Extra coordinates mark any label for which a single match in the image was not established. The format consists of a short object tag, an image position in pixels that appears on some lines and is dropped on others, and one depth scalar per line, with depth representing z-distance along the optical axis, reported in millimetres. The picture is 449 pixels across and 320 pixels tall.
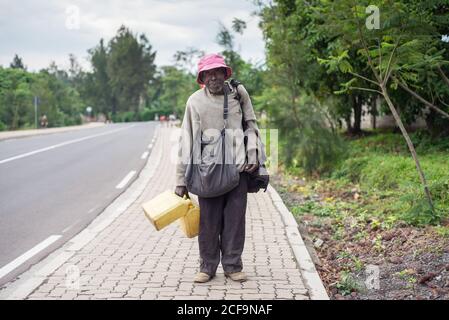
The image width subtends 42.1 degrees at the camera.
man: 4910
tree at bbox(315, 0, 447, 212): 6824
